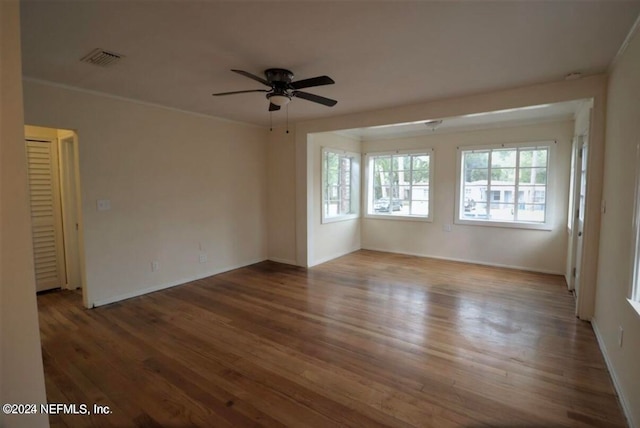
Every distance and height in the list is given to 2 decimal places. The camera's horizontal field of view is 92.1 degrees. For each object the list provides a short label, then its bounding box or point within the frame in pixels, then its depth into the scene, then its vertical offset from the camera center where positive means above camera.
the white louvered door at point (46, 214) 4.07 -0.30
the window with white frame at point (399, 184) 6.10 +0.15
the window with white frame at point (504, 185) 5.02 +0.11
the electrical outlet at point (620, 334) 2.15 -1.01
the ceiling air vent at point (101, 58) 2.53 +1.14
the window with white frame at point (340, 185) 5.82 +0.14
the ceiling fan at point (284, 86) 2.72 +0.97
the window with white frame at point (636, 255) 1.90 -0.40
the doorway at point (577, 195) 3.35 -0.05
